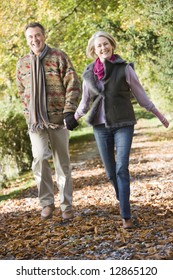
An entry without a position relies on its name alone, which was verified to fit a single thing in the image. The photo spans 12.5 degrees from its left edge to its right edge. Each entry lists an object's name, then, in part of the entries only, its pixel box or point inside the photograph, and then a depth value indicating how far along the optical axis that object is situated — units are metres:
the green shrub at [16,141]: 20.14
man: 7.81
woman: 7.15
